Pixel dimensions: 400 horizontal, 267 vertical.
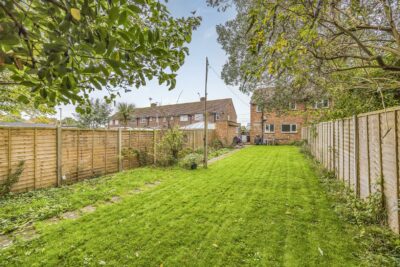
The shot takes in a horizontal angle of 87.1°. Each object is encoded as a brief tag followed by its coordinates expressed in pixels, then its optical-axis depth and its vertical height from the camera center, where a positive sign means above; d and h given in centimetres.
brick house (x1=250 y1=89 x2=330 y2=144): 2575 +102
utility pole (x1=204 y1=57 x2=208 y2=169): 980 -67
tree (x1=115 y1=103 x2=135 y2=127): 2309 +280
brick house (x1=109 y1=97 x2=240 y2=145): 3347 +377
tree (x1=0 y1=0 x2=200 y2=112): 102 +53
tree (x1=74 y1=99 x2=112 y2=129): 3127 +272
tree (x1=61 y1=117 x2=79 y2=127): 3263 +229
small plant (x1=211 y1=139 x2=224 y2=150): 1869 -87
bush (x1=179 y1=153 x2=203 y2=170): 980 -131
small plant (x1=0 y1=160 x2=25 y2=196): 538 -116
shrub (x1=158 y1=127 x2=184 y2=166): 1068 -47
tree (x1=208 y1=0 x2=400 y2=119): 278 +152
